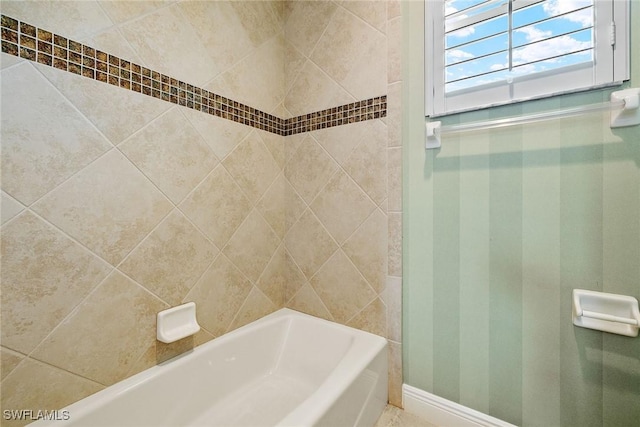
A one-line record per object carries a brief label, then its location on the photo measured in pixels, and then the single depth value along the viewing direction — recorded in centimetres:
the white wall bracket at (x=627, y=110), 83
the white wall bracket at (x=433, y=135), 117
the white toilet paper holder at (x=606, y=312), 85
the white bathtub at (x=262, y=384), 92
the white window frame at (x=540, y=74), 86
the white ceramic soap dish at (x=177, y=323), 109
